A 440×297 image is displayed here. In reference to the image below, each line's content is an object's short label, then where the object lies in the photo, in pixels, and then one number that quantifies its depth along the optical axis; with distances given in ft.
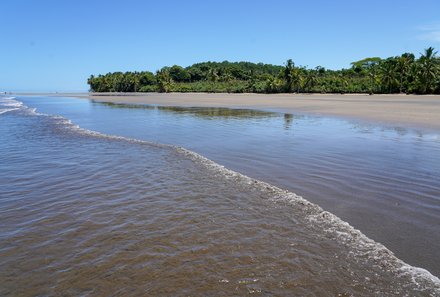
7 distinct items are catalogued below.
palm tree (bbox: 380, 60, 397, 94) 223.92
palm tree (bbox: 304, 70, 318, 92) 280.51
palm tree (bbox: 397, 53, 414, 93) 223.55
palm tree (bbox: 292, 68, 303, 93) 282.36
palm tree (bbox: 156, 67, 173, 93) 418.88
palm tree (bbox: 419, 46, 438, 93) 198.70
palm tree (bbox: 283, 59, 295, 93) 287.75
